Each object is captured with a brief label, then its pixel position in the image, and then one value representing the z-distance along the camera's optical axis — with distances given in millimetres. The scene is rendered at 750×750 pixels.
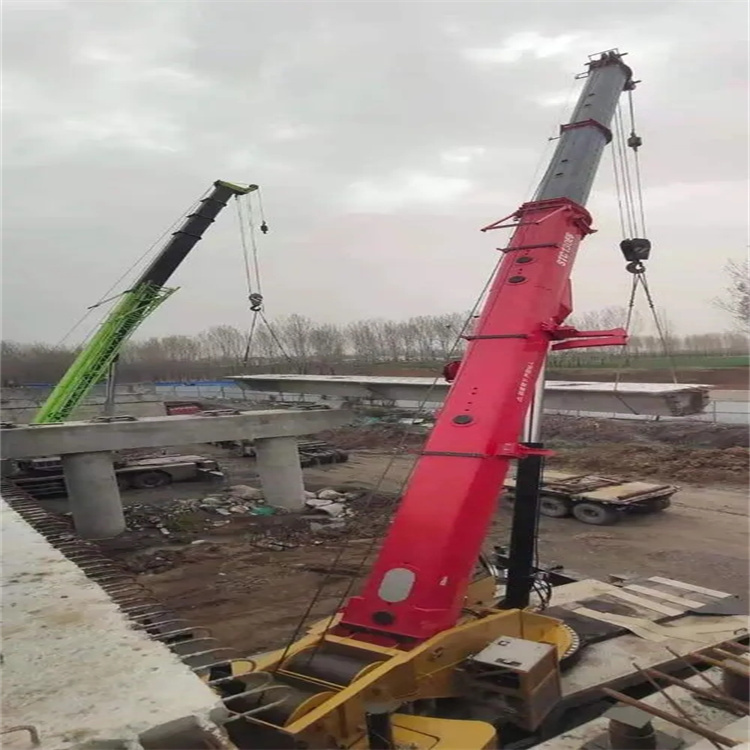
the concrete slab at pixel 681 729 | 3883
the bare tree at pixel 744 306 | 21703
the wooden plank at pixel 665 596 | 6348
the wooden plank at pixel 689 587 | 6598
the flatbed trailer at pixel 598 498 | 13672
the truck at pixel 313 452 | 21938
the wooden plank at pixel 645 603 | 6134
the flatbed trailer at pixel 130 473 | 17359
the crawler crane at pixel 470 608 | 3668
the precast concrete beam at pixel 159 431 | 13023
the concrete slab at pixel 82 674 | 2795
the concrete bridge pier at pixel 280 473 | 15555
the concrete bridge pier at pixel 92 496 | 13297
